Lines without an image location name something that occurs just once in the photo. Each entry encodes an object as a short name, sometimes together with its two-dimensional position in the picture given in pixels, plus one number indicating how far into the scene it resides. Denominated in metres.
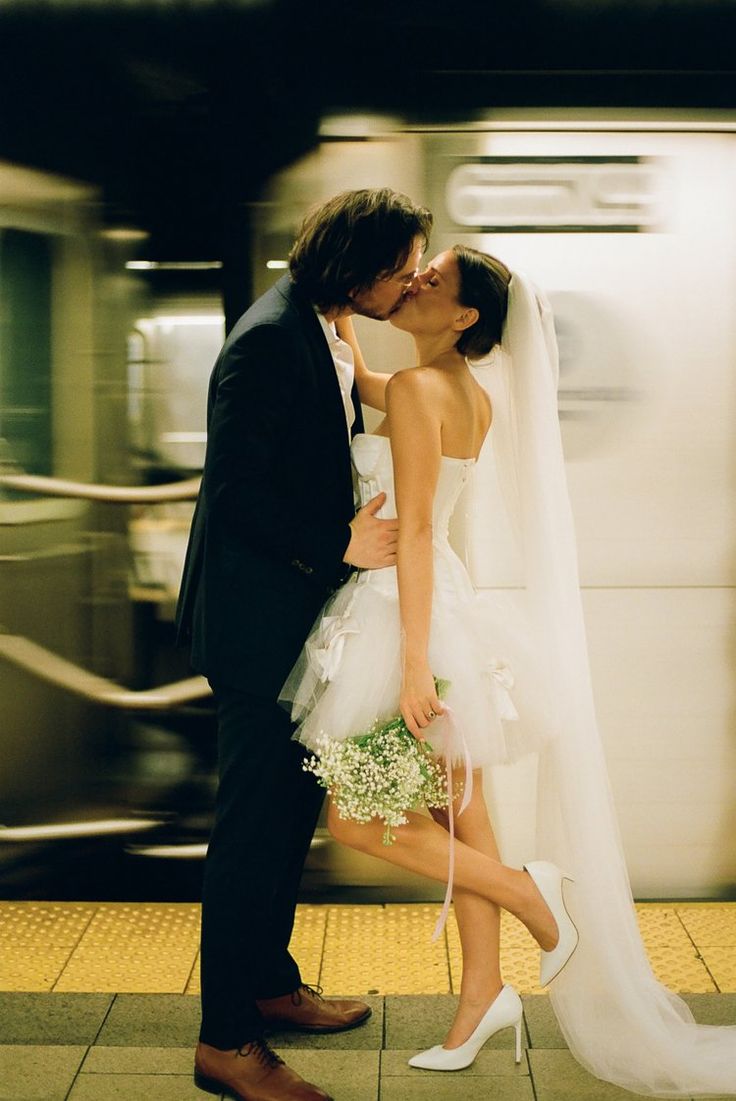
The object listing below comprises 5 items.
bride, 2.69
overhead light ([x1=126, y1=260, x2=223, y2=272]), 3.63
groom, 2.66
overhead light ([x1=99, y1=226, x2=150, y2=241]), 3.65
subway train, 3.54
